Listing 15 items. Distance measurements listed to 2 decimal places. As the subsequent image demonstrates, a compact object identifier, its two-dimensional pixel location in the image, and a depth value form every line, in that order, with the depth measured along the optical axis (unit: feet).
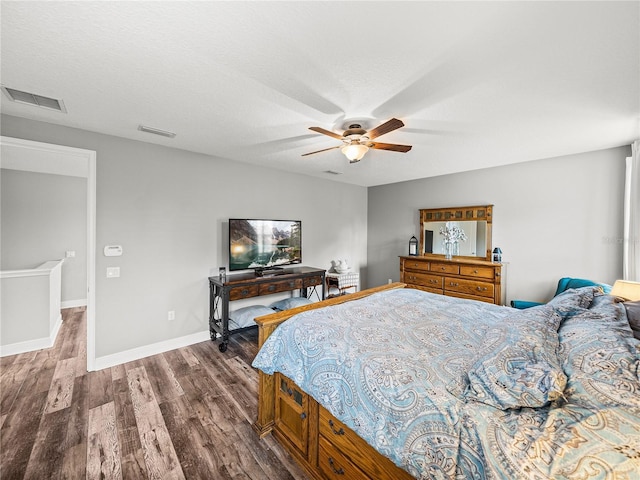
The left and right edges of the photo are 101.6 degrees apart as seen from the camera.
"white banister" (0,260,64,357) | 10.55
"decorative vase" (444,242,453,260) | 15.58
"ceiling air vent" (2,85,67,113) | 6.96
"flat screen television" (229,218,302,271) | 12.59
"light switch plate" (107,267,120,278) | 9.96
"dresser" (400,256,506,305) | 12.95
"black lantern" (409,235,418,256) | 17.12
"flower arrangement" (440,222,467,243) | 15.30
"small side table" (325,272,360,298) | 16.84
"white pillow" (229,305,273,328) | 11.85
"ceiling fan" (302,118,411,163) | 7.58
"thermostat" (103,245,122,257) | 9.86
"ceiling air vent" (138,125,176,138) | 9.12
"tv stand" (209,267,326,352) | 11.11
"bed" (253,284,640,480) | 2.83
